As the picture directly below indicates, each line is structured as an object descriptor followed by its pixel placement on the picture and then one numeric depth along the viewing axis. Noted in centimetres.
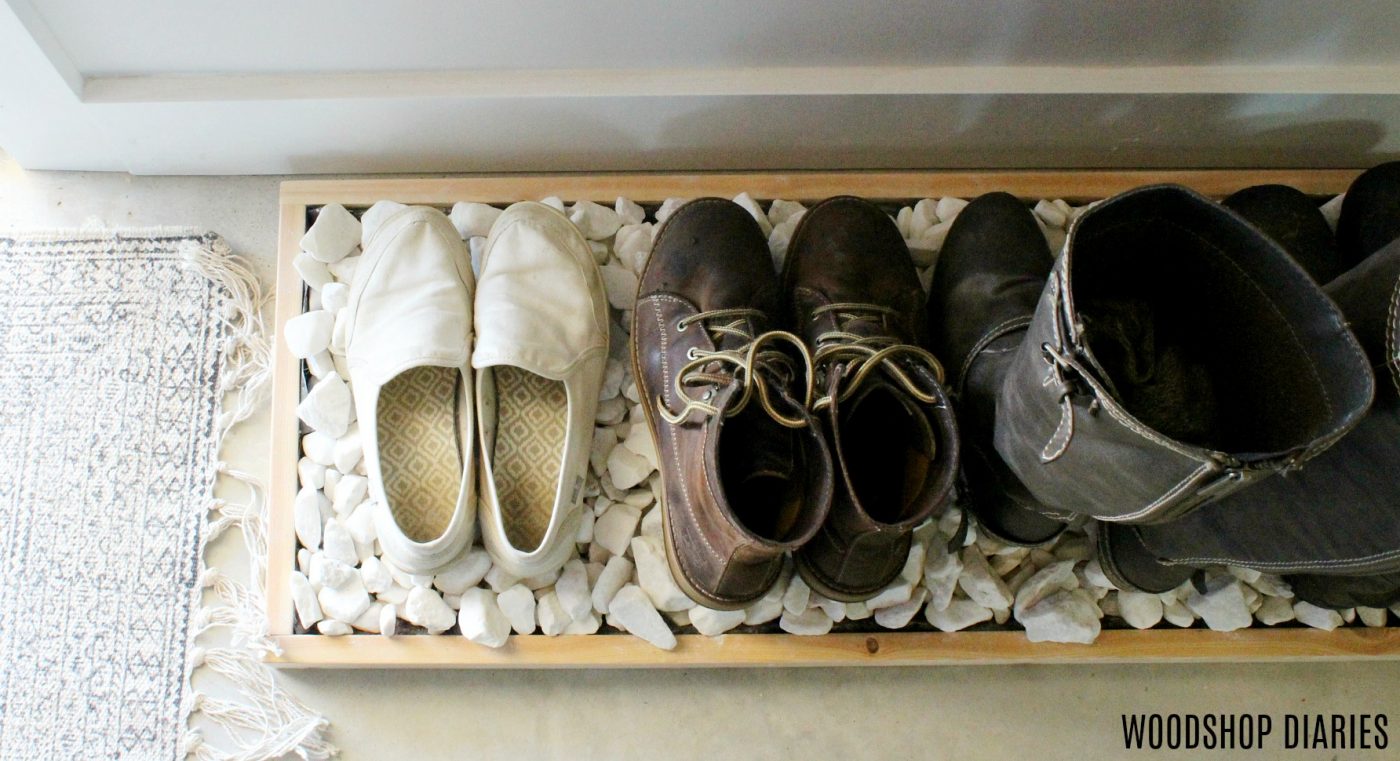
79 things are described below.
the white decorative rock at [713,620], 96
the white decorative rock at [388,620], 96
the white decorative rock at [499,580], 98
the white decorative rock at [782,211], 108
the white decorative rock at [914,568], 97
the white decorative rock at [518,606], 97
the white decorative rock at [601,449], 102
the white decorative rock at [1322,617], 100
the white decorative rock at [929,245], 107
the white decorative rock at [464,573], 97
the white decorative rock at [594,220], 105
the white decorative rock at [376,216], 103
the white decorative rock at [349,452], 100
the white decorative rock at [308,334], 100
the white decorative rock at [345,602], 97
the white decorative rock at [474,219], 105
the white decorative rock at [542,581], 98
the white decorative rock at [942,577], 97
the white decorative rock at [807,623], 97
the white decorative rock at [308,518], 99
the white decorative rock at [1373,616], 101
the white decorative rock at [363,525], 99
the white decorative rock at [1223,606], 99
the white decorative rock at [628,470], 100
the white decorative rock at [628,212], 106
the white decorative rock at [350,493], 99
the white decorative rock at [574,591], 97
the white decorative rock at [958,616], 98
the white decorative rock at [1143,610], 100
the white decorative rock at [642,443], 101
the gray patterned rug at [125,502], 101
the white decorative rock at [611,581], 98
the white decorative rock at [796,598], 96
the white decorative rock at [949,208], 109
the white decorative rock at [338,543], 98
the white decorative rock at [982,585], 98
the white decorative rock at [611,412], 103
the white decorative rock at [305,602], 97
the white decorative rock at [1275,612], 101
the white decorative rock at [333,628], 97
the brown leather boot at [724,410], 81
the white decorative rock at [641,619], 96
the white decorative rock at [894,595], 96
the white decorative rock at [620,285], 105
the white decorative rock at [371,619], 98
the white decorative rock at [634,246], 106
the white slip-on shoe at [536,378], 92
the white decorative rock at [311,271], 103
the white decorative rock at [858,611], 97
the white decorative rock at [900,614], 98
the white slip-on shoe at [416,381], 92
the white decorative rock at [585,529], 100
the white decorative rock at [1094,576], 100
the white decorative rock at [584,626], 98
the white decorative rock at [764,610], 97
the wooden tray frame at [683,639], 97
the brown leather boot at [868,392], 81
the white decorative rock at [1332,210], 109
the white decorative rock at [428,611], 96
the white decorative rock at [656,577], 96
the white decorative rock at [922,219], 108
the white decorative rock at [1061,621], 98
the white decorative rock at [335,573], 97
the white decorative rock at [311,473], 100
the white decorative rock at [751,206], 106
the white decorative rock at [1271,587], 100
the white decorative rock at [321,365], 101
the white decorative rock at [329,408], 99
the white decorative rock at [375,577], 98
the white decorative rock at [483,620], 95
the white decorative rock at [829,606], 97
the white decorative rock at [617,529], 100
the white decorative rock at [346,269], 104
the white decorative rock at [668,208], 105
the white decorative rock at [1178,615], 100
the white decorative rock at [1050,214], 108
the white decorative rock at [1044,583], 98
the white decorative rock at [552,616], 97
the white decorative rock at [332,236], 102
